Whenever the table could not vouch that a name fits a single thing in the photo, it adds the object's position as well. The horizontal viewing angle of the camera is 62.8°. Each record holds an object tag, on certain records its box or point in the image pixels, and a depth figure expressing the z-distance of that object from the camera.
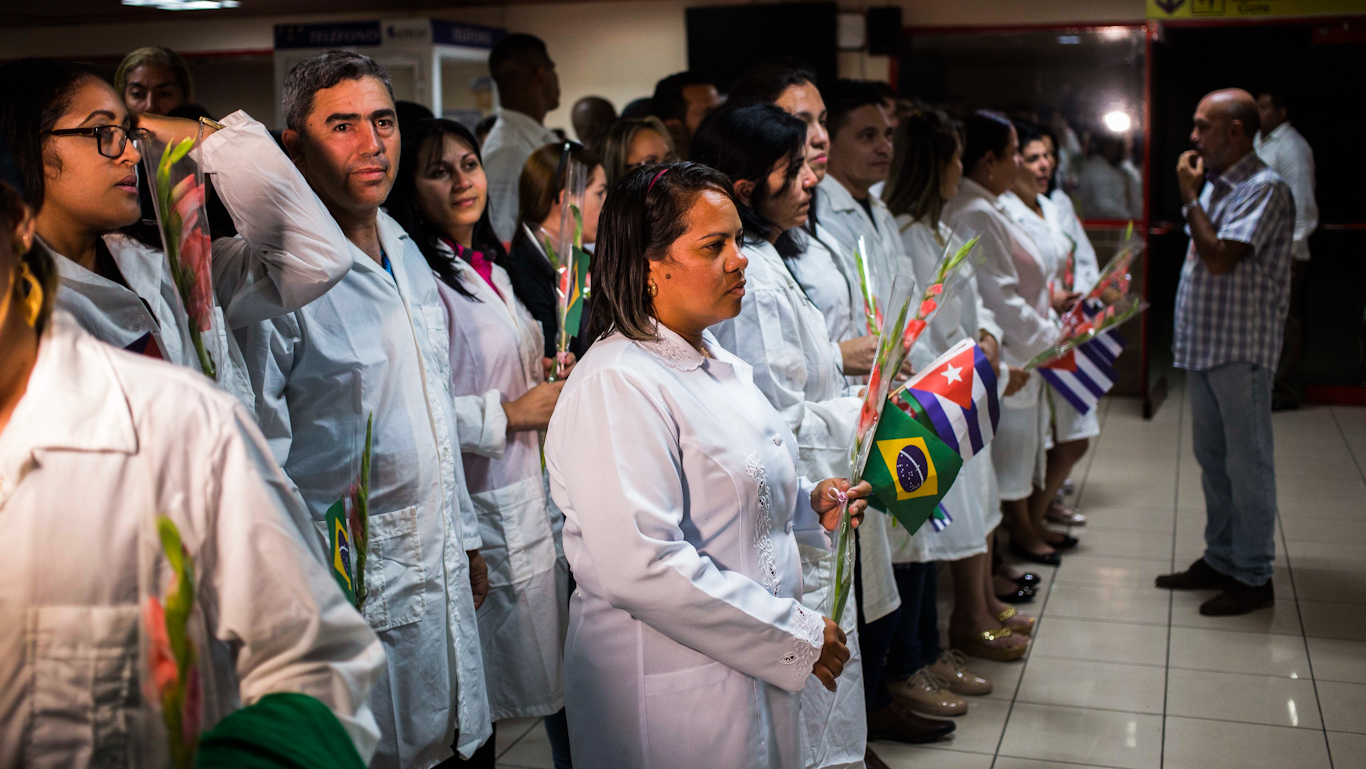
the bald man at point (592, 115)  6.15
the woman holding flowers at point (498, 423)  2.45
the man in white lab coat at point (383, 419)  1.96
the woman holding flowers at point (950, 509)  3.35
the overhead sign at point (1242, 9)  7.24
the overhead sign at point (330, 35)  8.16
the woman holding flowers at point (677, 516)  1.66
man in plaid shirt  4.14
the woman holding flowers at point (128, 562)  1.00
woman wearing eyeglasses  1.58
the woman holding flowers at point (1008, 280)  4.22
